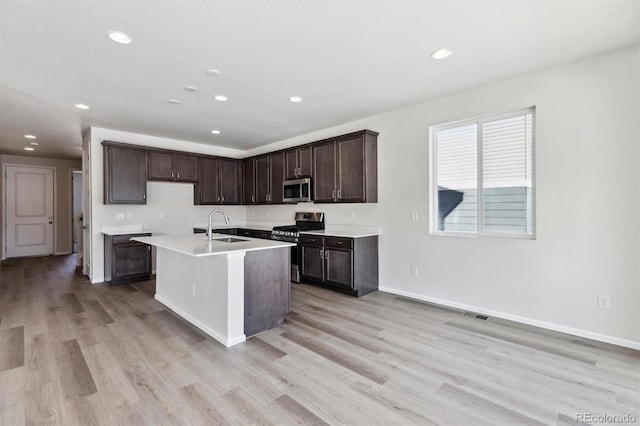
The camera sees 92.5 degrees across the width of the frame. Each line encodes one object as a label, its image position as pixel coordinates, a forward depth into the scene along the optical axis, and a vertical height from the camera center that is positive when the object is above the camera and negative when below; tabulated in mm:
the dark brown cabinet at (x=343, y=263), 4176 -724
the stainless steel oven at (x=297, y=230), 4973 -297
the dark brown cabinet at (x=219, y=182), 6120 +642
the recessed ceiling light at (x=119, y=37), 2340 +1376
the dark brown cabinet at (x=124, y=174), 4938 +651
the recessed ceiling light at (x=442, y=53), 2641 +1397
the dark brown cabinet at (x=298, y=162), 5164 +880
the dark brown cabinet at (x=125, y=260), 4801 -752
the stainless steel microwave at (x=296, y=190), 5141 +391
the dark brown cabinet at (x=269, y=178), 5797 +691
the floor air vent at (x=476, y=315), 3373 -1165
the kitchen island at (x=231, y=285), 2787 -729
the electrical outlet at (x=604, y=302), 2781 -827
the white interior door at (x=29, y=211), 7418 +57
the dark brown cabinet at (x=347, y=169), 4363 +659
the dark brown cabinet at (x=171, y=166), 5402 +864
